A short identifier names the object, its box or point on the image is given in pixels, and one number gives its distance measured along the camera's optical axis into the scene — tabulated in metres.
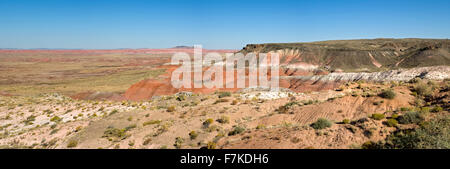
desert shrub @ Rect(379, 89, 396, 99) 14.62
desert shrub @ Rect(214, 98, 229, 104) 21.23
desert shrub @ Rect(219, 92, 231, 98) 24.08
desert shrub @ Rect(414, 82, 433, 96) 15.69
